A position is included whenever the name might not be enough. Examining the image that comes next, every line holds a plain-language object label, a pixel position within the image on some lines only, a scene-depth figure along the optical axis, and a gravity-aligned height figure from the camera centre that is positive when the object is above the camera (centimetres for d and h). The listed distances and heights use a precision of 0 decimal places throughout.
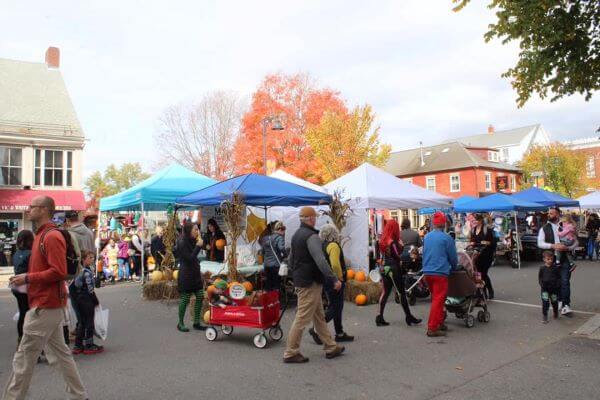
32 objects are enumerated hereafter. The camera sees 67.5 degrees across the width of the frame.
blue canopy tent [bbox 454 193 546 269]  1614 +68
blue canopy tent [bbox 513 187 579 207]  1903 +105
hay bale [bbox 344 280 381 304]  946 -132
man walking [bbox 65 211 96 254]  648 +10
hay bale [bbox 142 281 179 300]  1020 -124
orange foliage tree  3055 +729
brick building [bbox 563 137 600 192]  5264 +733
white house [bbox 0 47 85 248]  2073 +442
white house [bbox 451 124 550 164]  5391 +1041
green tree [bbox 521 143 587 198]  4125 +505
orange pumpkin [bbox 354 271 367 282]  1025 -111
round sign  639 -84
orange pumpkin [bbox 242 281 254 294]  725 -92
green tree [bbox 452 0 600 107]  774 +322
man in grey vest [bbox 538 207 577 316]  765 -68
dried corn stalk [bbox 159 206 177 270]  1091 -20
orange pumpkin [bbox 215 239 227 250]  1096 -26
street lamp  2204 +531
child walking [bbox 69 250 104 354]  599 -97
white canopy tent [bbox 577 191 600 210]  2253 +95
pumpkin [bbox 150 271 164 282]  1048 -96
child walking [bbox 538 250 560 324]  736 -99
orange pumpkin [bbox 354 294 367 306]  925 -148
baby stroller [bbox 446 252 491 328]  698 -113
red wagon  617 -120
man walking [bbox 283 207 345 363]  536 -63
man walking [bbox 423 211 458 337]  650 -60
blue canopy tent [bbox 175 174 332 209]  893 +79
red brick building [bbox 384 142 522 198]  4275 +544
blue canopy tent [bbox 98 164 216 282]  1200 +122
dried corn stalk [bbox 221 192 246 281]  826 +19
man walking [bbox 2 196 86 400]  369 -56
